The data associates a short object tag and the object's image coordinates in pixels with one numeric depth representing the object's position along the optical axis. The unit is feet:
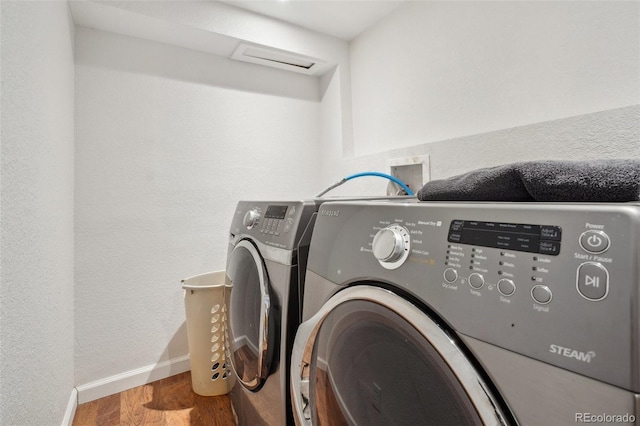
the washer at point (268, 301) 2.93
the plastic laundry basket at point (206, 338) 5.22
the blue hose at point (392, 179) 5.59
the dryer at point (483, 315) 1.09
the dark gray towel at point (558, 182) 1.47
